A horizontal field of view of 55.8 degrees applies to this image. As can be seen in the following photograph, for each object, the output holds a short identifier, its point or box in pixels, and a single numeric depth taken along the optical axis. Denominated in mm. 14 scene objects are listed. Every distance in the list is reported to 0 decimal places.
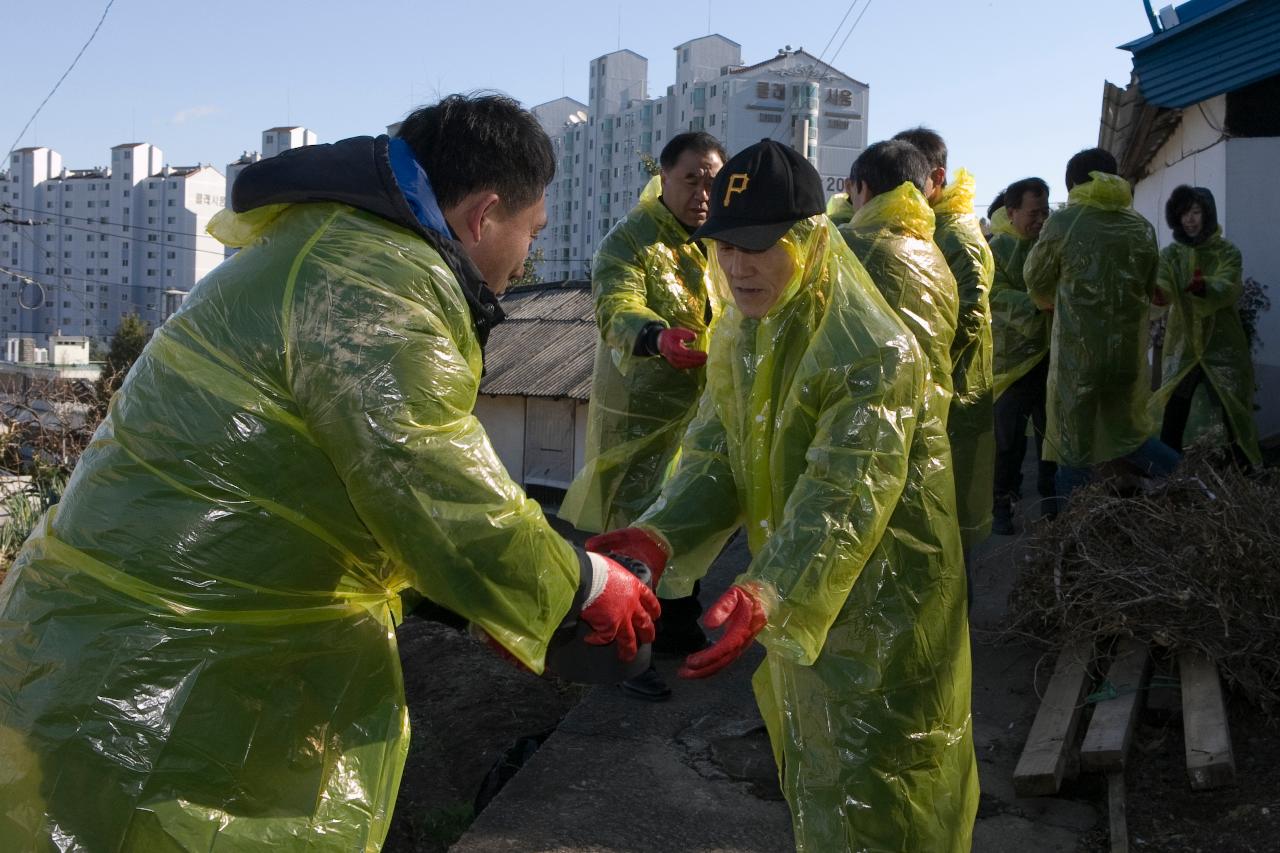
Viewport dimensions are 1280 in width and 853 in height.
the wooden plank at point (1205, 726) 3031
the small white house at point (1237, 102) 6828
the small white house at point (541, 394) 8062
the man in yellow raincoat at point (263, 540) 1522
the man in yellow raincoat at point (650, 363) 4305
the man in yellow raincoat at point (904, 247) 3654
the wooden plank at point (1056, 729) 3277
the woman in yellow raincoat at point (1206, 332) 5977
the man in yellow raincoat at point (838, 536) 2166
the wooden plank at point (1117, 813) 2985
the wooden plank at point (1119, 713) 3285
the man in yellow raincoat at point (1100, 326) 5266
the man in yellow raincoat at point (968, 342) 4562
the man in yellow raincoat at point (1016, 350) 6207
